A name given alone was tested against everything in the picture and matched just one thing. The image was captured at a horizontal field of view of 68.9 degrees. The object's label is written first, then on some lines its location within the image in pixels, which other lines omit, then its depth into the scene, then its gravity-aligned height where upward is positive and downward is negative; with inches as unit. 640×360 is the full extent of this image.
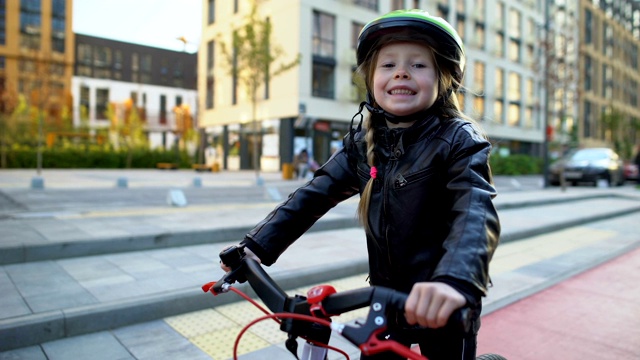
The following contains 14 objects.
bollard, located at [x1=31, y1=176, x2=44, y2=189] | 440.5 -19.3
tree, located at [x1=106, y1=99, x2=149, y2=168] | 1290.1 +98.1
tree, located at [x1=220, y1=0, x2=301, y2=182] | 737.6 +179.6
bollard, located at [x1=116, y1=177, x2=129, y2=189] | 486.0 -20.2
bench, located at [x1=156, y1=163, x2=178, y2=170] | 1219.6 -4.6
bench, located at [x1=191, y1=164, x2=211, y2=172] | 1085.0 -7.7
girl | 55.5 +0.1
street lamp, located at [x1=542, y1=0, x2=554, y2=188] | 704.4 +158.9
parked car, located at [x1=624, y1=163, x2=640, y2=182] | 895.7 -5.6
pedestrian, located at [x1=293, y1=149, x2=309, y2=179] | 784.3 +4.9
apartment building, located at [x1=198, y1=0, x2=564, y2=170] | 1093.8 +256.2
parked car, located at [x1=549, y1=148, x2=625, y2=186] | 749.3 +1.7
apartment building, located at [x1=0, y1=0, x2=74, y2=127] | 1474.2 +487.4
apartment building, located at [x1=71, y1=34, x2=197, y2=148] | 2110.0 +415.2
